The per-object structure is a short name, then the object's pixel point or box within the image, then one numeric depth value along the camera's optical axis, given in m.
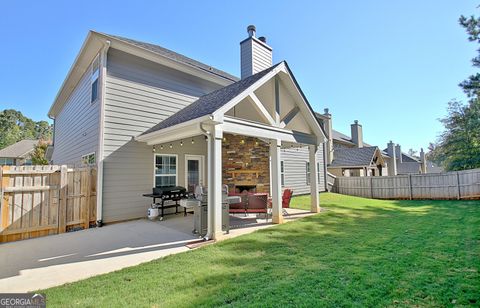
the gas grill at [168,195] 7.92
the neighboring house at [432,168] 50.79
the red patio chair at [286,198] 8.54
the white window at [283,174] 14.38
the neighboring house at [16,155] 31.26
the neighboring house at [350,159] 19.55
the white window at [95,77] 8.53
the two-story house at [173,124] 6.59
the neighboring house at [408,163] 35.06
